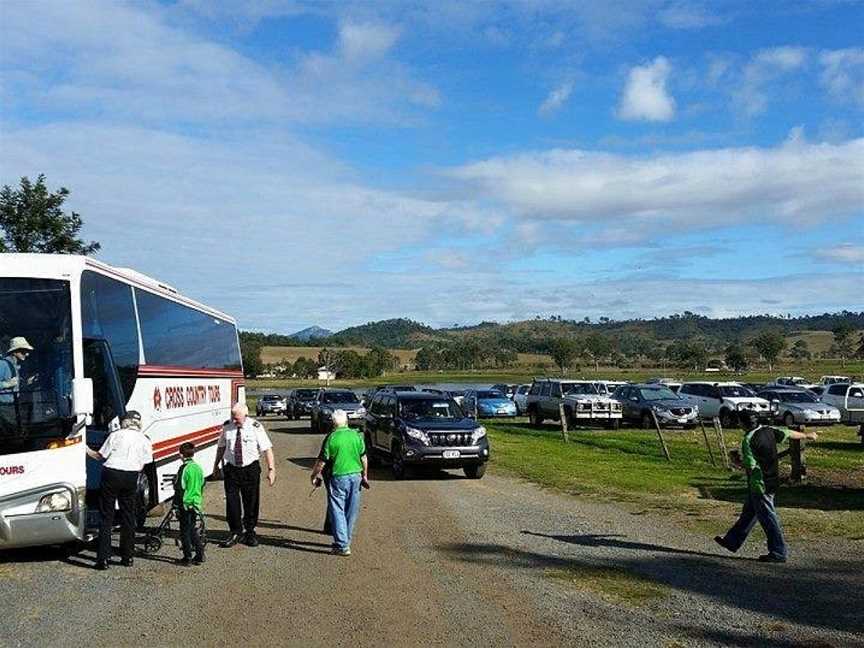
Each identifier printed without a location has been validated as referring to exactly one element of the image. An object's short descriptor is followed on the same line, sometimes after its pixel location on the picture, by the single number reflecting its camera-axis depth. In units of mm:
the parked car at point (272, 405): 53844
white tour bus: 9930
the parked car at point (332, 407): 32406
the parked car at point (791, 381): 54297
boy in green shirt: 10383
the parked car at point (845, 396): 37969
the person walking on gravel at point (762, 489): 10406
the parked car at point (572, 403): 34469
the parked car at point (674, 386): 39525
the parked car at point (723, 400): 35062
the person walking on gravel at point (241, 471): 11641
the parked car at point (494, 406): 44906
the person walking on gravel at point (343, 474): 10805
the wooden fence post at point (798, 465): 17453
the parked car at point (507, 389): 49556
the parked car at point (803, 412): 34906
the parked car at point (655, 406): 34312
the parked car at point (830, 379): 51719
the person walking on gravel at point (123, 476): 10375
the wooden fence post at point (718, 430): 21094
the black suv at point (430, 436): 18703
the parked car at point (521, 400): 45000
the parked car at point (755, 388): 38569
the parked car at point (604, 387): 36531
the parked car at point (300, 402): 47188
